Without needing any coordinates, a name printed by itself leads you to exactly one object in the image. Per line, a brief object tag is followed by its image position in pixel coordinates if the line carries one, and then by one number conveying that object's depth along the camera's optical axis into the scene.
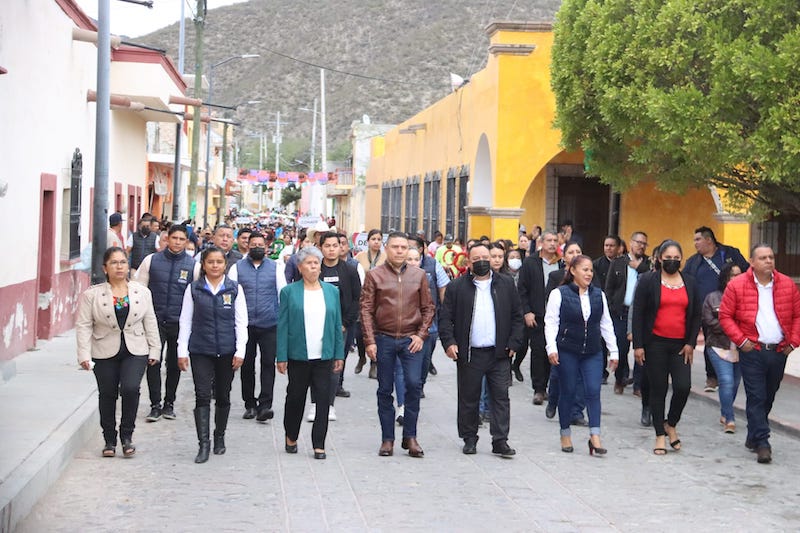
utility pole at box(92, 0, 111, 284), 14.39
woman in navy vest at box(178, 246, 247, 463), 9.10
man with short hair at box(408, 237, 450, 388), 12.72
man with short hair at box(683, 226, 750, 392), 12.43
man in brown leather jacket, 9.23
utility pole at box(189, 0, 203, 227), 30.37
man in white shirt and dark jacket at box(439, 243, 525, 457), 9.37
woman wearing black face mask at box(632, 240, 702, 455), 9.76
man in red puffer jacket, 9.62
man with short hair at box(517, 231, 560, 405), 12.32
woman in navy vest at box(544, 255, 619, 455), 9.69
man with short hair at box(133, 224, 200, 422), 11.25
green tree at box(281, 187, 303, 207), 108.88
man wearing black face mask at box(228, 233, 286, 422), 10.97
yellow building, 23.91
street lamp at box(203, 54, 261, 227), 40.13
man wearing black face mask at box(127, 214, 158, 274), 16.88
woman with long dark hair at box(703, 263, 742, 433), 10.68
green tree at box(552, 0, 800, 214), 12.87
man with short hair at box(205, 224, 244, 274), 12.28
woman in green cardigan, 9.09
